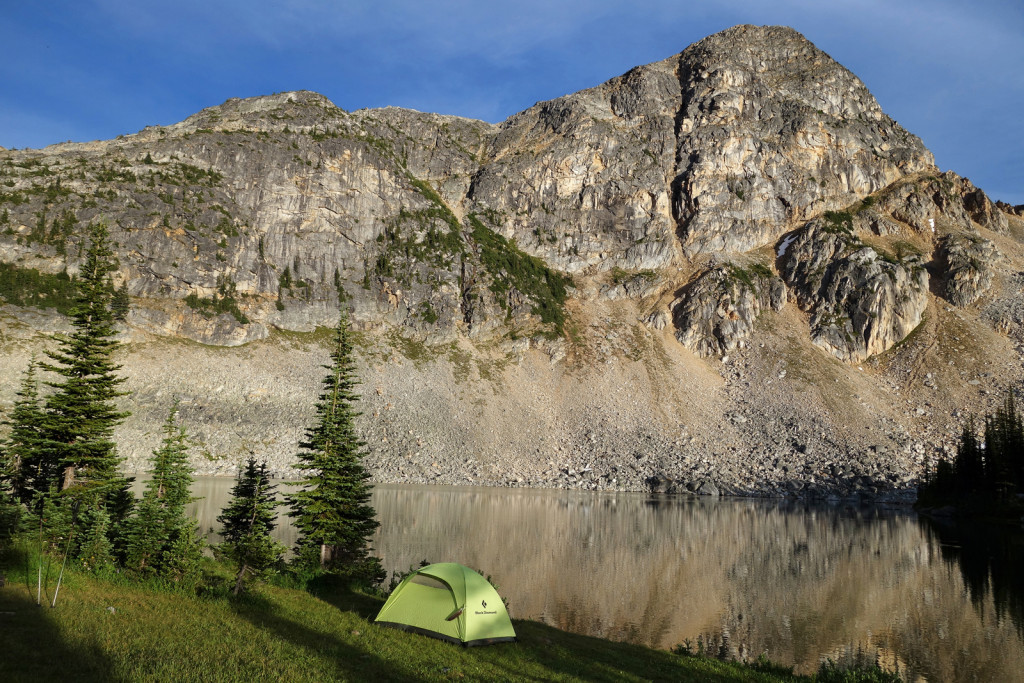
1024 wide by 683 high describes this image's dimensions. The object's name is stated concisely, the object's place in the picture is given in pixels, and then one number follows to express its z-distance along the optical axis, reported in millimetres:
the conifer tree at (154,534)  15844
